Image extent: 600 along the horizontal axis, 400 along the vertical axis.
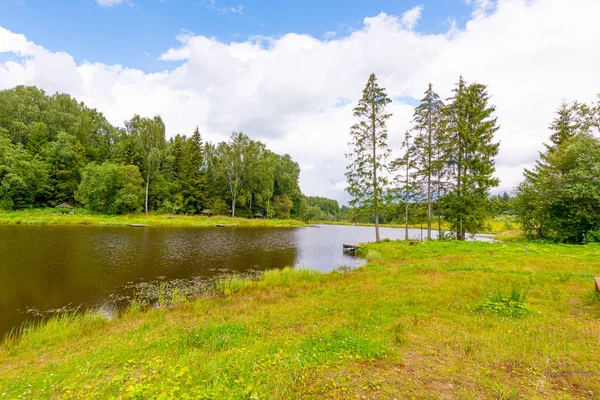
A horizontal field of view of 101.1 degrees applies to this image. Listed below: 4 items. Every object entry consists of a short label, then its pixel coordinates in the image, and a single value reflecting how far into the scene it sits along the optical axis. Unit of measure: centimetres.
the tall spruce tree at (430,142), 2581
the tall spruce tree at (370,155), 2570
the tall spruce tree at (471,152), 2422
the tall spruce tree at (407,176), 2758
